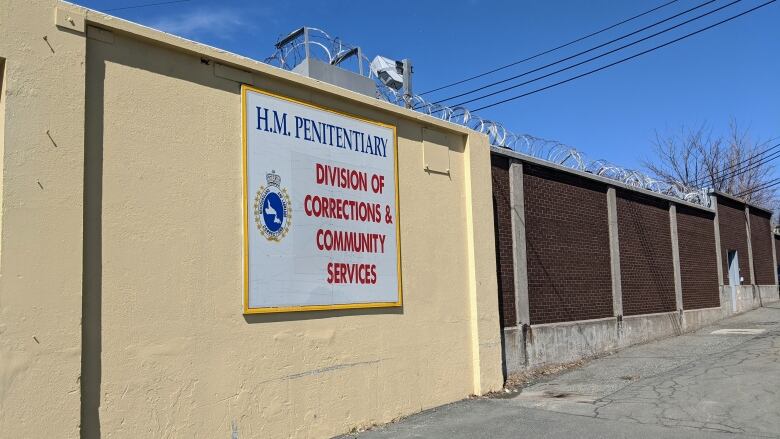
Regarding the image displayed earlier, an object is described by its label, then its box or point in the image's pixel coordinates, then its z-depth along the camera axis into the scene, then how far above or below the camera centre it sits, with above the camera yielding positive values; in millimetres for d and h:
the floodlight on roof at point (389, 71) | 13766 +4490
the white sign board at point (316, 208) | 7469 +1026
